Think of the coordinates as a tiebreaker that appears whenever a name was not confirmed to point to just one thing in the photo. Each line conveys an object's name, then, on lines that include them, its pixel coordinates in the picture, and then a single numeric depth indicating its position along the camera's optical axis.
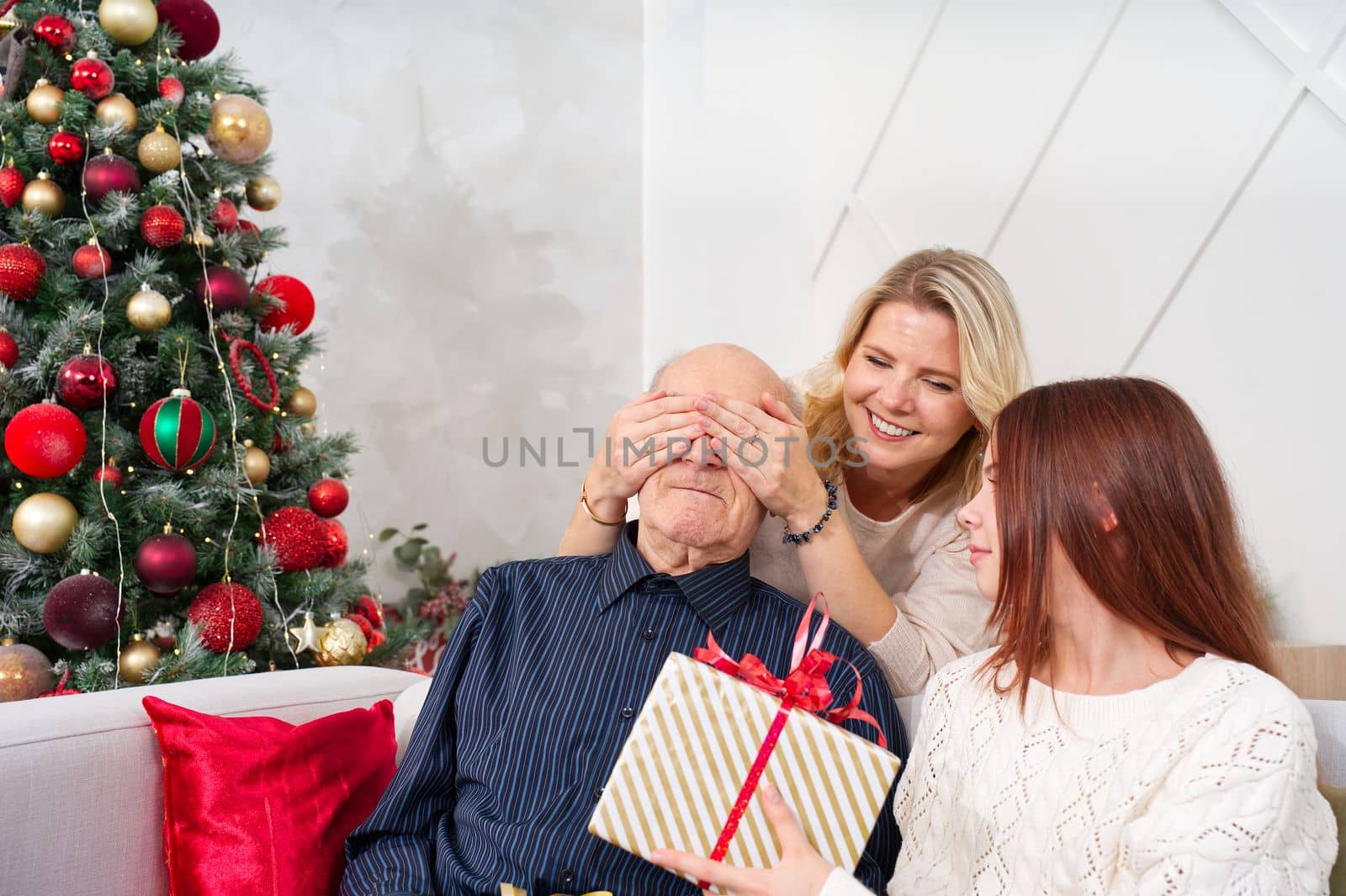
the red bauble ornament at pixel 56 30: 2.30
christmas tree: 2.23
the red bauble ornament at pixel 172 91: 2.41
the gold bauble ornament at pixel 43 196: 2.29
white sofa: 1.34
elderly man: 1.45
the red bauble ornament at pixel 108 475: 2.25
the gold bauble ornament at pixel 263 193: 2.65
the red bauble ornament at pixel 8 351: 2.22
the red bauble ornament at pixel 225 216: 2.49
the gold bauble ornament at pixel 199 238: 2.41
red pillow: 1.44
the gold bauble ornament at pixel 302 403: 2.62
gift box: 1.21
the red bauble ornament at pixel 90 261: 2.30
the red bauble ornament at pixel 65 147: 2.29
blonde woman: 1.64
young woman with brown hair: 1.06
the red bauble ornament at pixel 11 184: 2.27
